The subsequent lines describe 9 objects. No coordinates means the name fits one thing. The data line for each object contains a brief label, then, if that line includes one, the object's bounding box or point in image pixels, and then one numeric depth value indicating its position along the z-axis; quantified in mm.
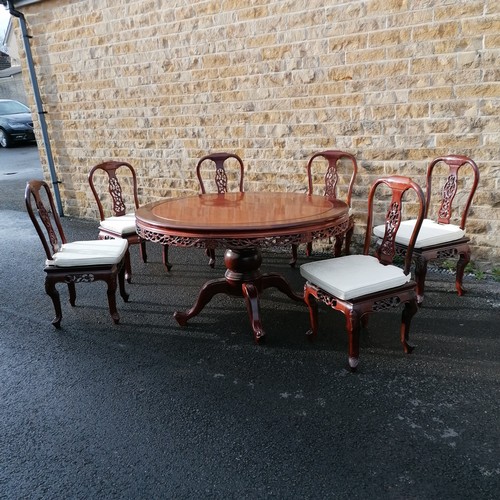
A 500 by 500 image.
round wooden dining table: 2344
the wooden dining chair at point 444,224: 2969
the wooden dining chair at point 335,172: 3699
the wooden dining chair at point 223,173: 4105
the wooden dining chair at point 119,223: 3572
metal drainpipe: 5605
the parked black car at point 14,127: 13625
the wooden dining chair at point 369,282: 2252
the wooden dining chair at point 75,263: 2838
